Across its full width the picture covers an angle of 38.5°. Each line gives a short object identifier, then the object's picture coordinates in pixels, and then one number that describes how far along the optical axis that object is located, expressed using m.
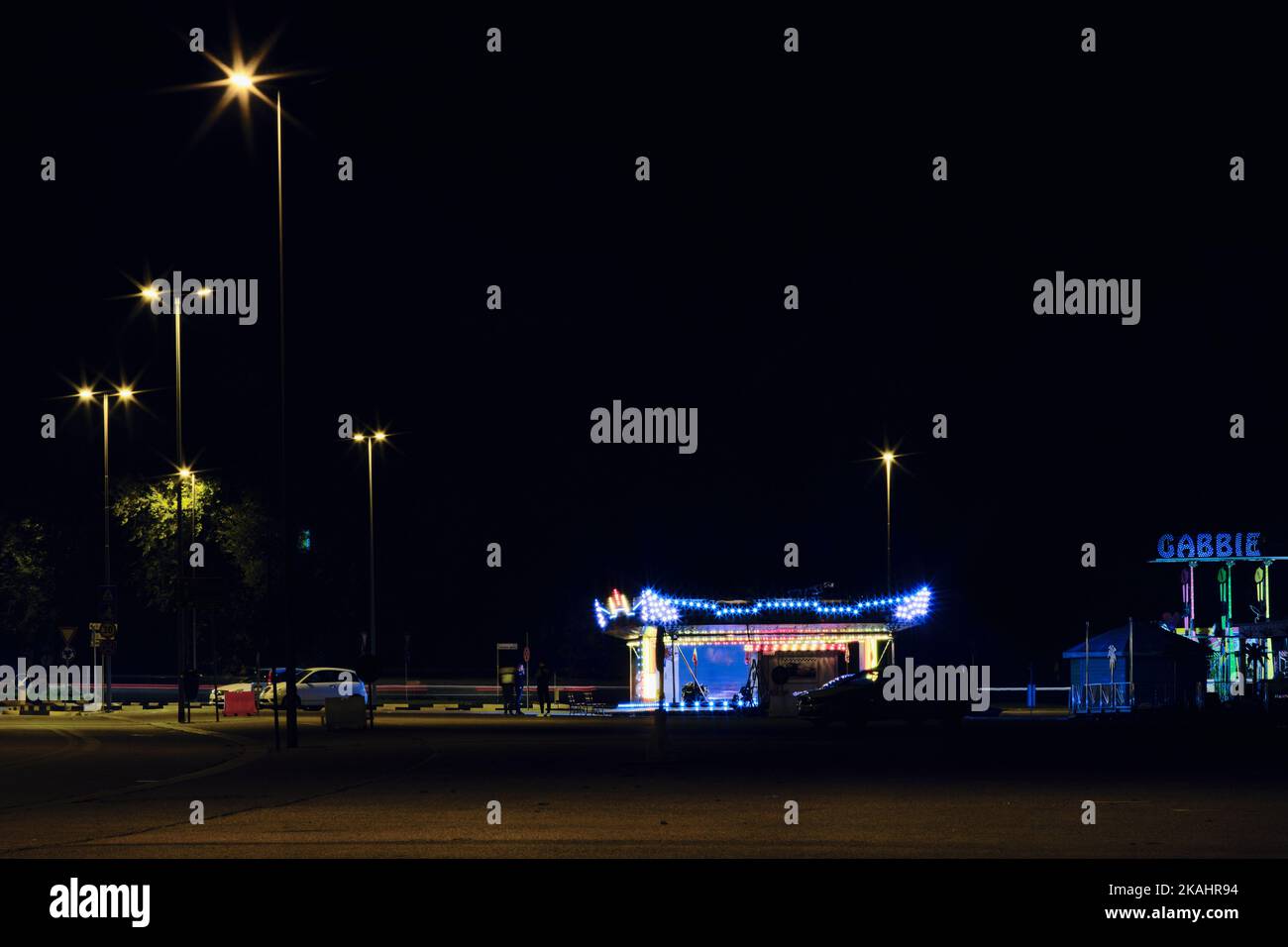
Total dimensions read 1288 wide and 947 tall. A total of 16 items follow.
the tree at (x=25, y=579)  77.44
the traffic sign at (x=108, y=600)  56.03
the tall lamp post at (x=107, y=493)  60.02
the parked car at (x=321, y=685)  59.47
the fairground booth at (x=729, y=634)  62.03
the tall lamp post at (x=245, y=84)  34.69
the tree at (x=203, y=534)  73.62
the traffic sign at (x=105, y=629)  54.72
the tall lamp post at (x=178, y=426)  48.59
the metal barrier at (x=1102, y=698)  52.84
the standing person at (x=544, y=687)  55.34
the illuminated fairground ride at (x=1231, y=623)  60.72
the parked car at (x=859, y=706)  44.12
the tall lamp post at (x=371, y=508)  67.44
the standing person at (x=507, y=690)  56.38
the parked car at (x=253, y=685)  54.70
